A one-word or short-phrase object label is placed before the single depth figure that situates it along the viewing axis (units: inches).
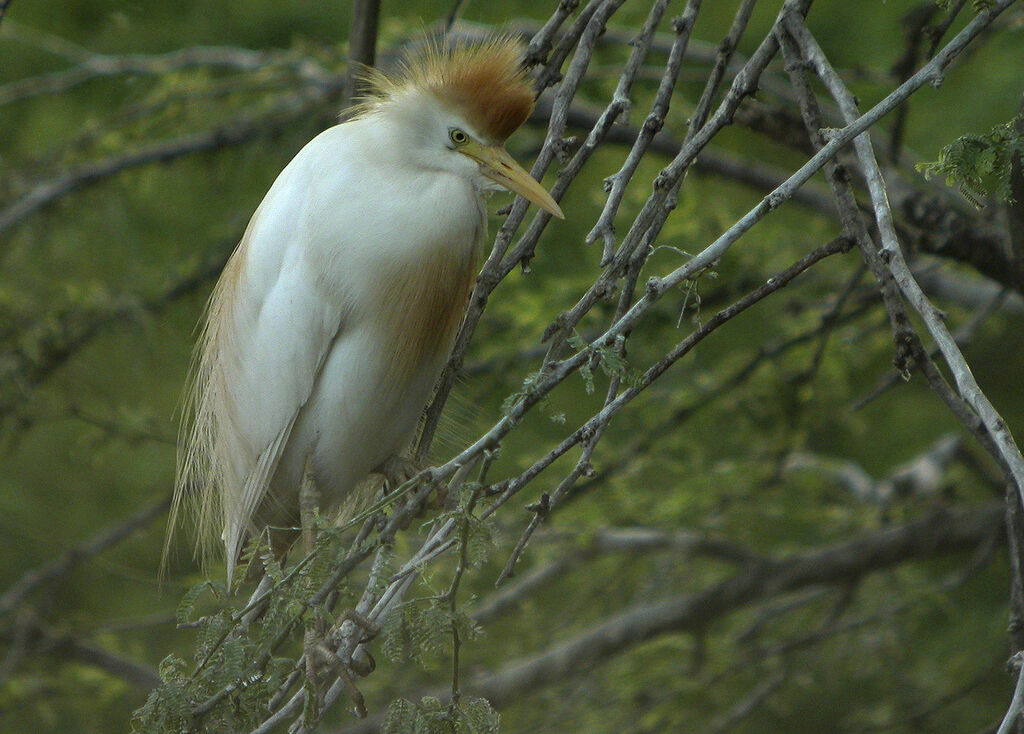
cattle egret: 415.0
